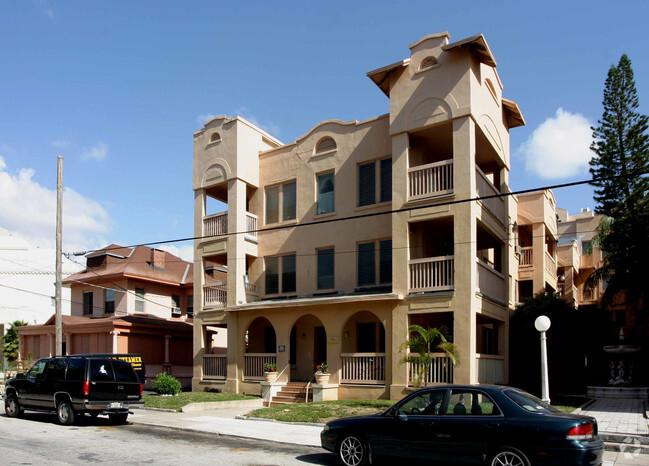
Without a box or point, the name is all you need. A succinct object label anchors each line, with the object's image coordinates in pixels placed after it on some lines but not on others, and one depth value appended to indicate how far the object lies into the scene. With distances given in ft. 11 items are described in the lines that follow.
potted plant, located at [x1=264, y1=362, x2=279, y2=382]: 74.43
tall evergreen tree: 91.09
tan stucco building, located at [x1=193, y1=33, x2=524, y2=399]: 64.23
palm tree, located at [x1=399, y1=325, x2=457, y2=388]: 59.82
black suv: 51.70
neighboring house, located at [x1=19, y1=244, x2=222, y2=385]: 101.14
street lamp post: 45.37
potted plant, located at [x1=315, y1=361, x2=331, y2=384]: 68.54
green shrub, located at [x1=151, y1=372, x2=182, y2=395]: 77.92
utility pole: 75.72
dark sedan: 28.50
